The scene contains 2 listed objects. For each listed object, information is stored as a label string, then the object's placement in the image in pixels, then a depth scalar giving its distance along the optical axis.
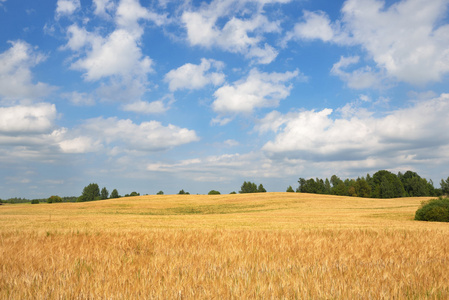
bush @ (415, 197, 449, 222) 28.39
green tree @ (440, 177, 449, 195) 125.56
